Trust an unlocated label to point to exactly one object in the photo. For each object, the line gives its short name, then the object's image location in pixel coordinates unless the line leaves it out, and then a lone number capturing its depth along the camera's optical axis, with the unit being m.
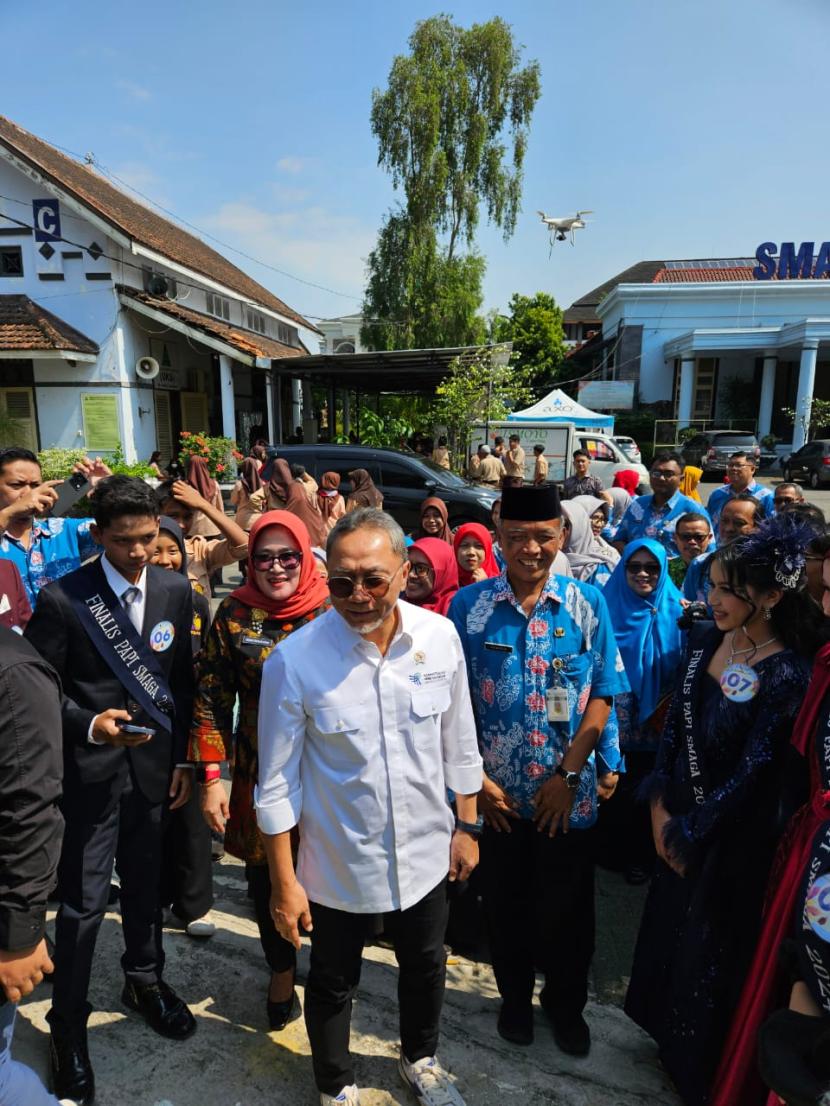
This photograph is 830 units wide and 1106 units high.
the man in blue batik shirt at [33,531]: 3.13
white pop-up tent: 18.72
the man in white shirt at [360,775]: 1.90
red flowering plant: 13.24
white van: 15.57
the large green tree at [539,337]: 37.53
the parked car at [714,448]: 20.64
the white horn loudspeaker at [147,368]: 14.16
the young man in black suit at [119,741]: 2.19
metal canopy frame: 14.50
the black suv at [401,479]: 10.38
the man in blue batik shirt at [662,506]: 4.94
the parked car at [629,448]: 17.36
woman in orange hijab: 2.37
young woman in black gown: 1.96
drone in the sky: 26.42
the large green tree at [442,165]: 22.70
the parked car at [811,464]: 19.16
